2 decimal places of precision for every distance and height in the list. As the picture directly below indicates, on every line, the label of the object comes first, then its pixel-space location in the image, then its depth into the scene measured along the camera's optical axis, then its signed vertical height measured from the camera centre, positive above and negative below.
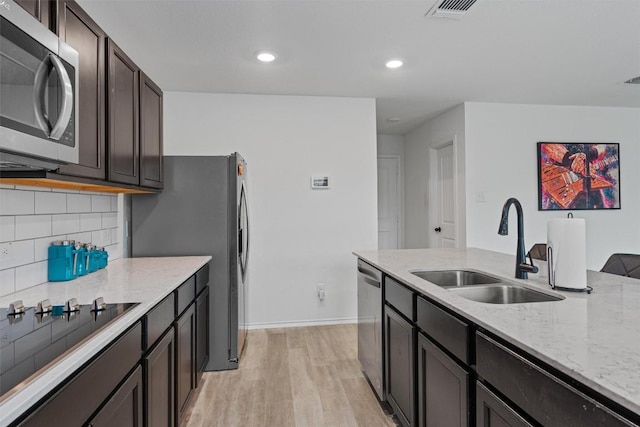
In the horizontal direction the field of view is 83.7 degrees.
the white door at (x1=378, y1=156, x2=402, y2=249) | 6.02 +0.22
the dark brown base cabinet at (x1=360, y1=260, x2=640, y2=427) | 0.79 -0.51
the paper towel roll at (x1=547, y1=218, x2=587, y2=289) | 1.39 -0.15
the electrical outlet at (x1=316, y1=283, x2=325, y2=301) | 3.87 -0.81
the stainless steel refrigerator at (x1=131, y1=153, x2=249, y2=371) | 2.72 -0.07
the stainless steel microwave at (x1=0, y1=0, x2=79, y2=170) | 0.99 +0.37
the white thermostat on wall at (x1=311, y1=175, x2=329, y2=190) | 3.88 +0.36
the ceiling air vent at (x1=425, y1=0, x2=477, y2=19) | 2.09 +1.24
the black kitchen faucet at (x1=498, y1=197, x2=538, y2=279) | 1.66 -0.14
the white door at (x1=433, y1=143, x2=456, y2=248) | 4.57 +0.21
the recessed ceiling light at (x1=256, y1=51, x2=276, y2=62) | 2.78 +1.27
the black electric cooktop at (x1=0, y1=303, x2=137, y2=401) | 0.85 -0.35
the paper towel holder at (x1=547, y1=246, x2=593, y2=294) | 1.43 -0.26
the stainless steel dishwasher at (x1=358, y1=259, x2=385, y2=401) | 2.21 -0.74
